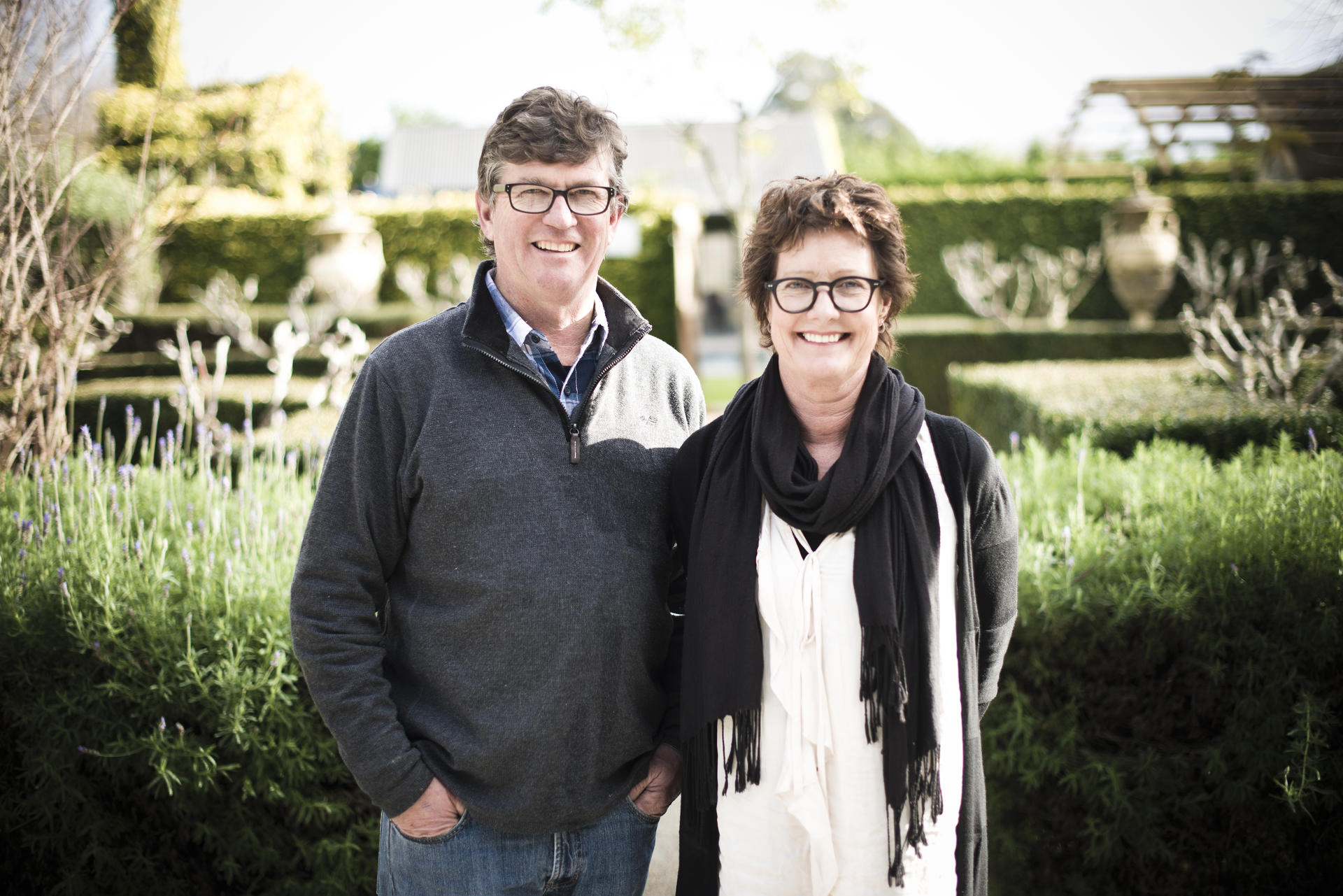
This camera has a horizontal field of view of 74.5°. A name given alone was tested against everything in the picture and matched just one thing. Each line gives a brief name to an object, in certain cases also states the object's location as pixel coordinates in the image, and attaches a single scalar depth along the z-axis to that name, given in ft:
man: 5.45
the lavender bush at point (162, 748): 7.90
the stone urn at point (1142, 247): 43.52
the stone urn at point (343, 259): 41.19
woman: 5.49
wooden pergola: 57.67
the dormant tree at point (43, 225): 11.03
